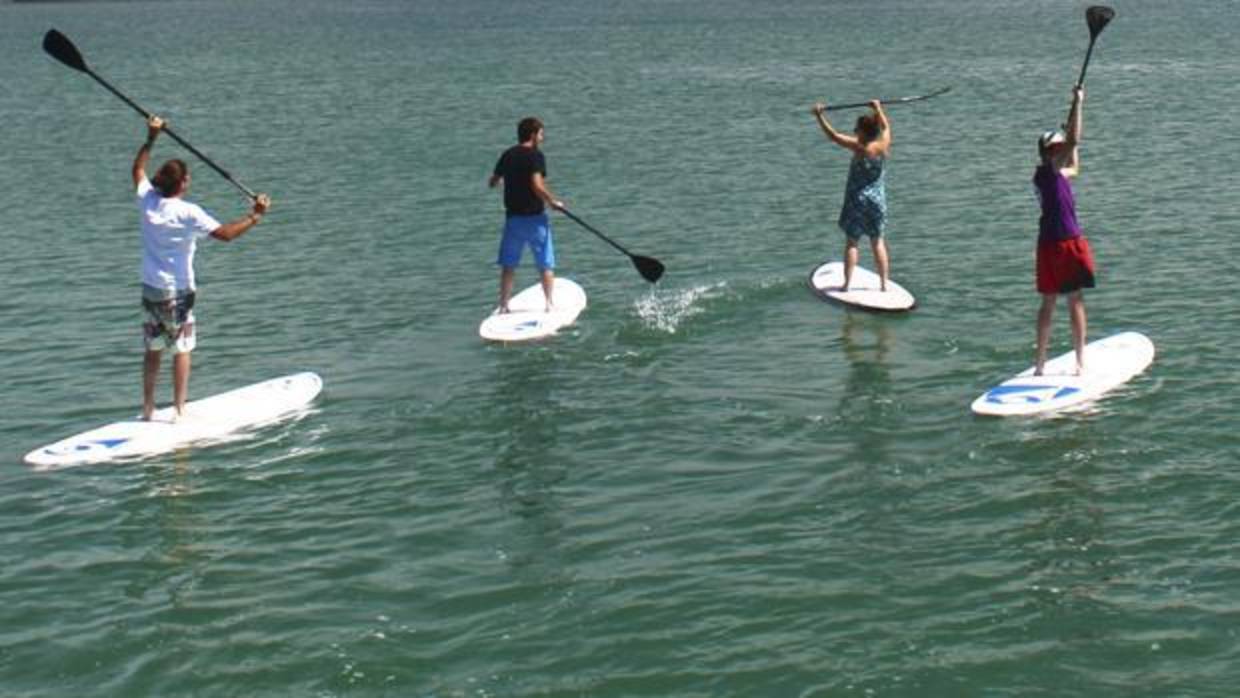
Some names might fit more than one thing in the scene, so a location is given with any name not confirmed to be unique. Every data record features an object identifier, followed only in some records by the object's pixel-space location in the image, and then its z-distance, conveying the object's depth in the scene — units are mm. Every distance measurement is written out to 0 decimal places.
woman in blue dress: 17469
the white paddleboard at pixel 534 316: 17562
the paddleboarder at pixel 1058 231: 13852
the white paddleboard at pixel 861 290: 18062
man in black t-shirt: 17047
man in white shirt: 13500
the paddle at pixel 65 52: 14680
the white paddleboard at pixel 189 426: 13891
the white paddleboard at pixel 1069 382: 14164
